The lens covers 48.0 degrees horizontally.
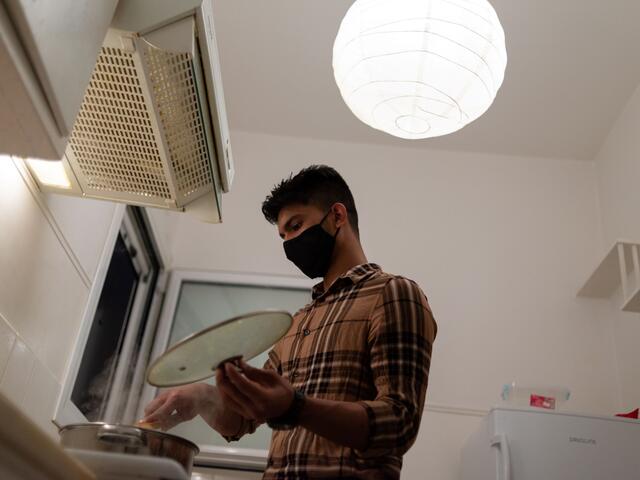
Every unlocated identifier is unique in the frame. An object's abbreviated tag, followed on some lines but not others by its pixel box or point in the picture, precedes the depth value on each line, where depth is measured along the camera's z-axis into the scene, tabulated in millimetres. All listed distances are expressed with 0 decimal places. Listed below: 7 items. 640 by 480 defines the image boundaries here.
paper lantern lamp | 2053
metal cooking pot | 1242
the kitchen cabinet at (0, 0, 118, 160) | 1129
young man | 1288
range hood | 1510
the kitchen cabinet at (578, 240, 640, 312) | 2740
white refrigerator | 2523
